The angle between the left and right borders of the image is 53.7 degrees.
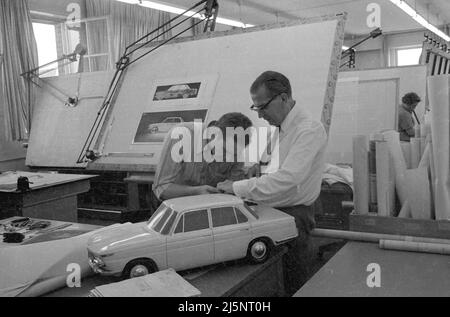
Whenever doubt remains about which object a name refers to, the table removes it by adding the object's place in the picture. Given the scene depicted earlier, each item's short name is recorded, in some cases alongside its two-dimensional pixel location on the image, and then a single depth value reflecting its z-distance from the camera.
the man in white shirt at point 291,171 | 1.19
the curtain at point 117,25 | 4.57
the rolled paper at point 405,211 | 1.14
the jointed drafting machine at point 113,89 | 2.81
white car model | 0.89
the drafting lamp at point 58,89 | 3.20
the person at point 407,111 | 3.14
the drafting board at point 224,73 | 2.14
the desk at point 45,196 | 2.23
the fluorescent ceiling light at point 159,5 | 3.64
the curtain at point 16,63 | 3.66
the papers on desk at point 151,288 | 0.83
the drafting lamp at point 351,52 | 2.66
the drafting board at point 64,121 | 3.08
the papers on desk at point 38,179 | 2.27
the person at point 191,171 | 1.57
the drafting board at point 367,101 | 3.07
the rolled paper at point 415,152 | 1.24
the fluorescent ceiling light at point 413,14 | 4.69
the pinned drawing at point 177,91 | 2.48
